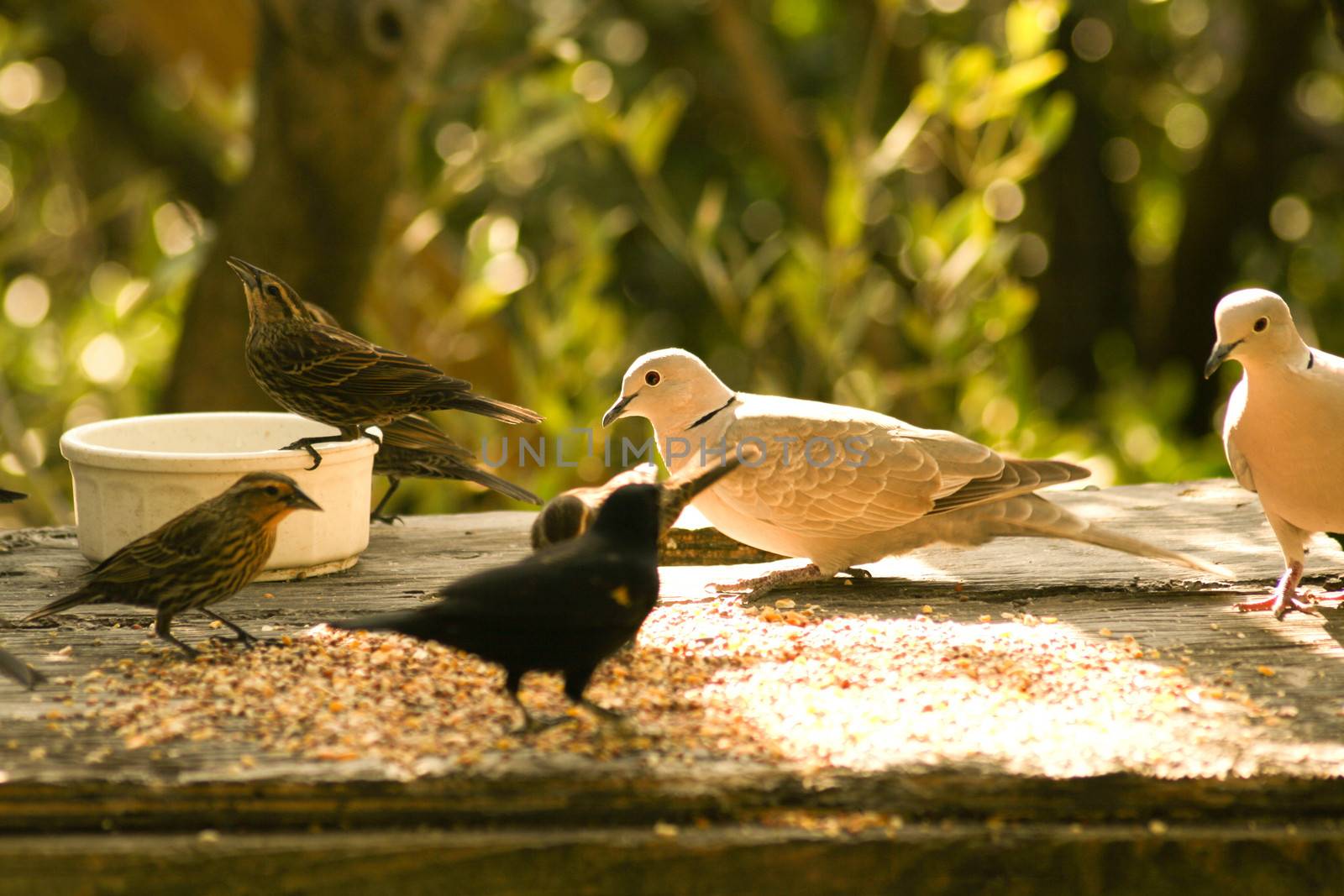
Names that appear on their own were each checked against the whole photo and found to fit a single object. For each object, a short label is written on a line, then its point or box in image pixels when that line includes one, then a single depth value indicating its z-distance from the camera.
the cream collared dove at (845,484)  7.23
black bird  4.89
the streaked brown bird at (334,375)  7.58
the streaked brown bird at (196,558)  6.15
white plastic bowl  6.92
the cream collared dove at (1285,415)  6.59
